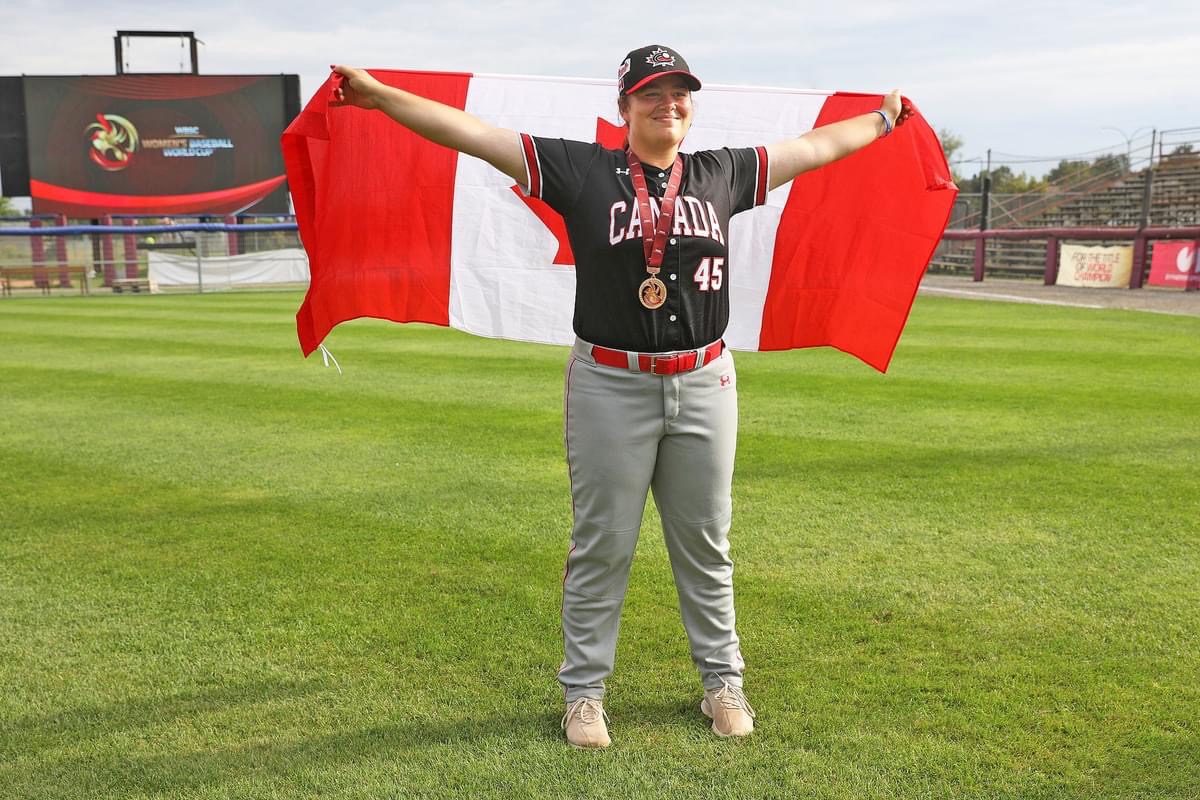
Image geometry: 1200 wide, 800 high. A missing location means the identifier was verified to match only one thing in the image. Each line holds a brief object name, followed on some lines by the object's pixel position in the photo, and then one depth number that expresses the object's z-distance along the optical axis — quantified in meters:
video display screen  34.66
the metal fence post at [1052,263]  28.84
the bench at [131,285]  31.72
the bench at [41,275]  30.17
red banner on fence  24.75
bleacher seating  32.95
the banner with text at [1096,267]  27.06
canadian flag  4.52
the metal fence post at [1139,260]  26.27
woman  3.10
